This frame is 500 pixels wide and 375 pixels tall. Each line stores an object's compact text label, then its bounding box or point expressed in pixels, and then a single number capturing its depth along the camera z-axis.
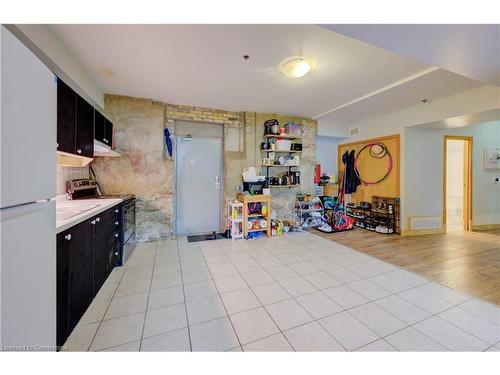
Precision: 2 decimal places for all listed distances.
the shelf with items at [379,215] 4.30
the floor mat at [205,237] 3.93
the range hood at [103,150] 2.64
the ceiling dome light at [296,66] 2.39
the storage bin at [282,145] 4.53
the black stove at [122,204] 2.69
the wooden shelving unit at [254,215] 3.98
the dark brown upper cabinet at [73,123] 1.69
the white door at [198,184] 4.20
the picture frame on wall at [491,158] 4.78
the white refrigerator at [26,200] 0.74
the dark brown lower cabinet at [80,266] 1.36
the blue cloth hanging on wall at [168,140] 3.84
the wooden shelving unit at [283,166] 4.54
